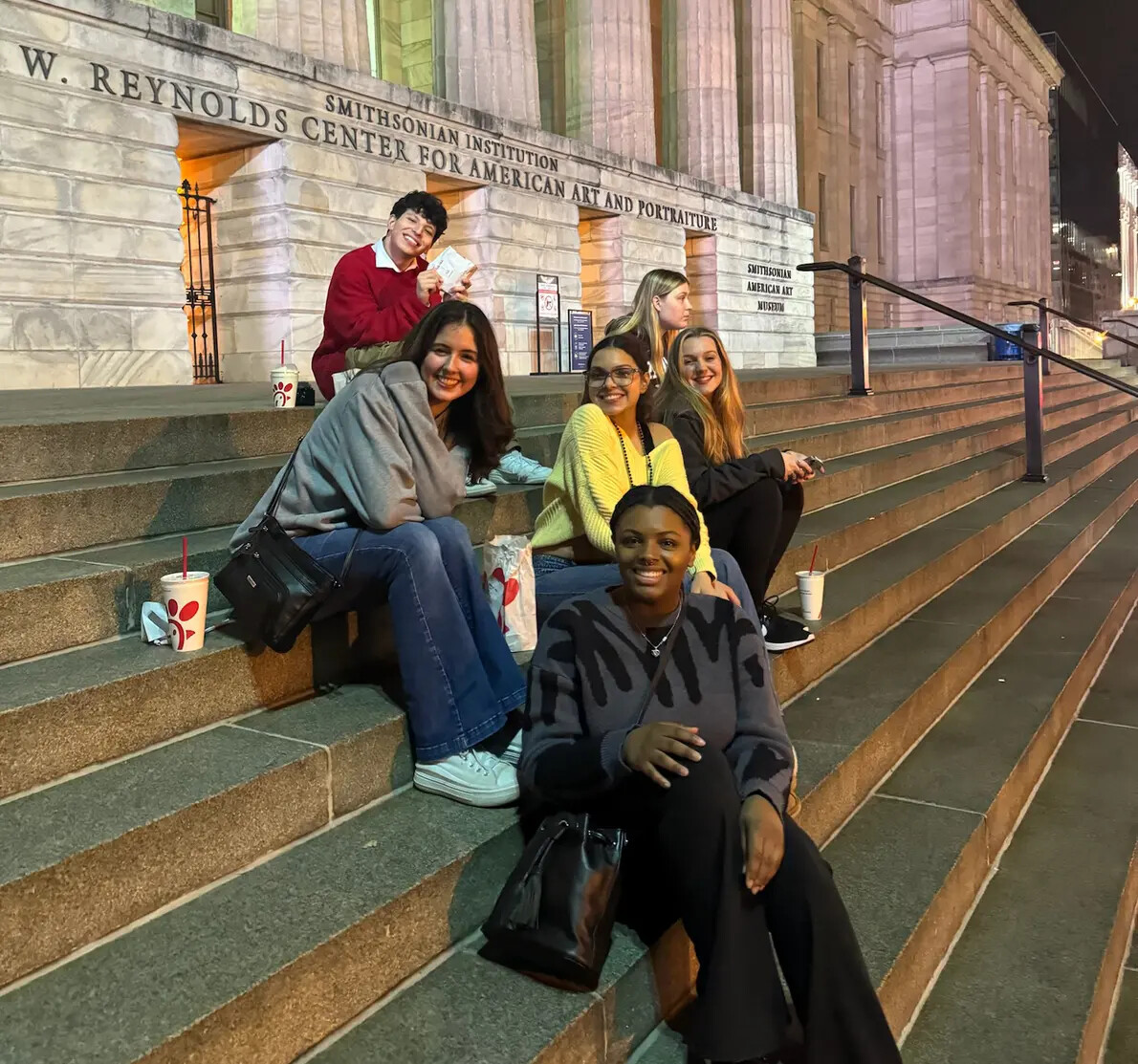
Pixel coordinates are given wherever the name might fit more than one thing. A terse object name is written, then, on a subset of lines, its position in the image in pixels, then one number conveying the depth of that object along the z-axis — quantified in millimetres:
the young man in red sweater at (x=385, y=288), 4910
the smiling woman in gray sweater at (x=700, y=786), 2199
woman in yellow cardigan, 3621
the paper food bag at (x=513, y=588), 3369
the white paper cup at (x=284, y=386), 5453
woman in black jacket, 4188
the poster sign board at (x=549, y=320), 15070
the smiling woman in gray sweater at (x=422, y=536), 2842
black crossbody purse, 2750
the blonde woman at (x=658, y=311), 4609
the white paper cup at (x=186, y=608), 2816
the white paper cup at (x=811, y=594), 4484
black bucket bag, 2186
